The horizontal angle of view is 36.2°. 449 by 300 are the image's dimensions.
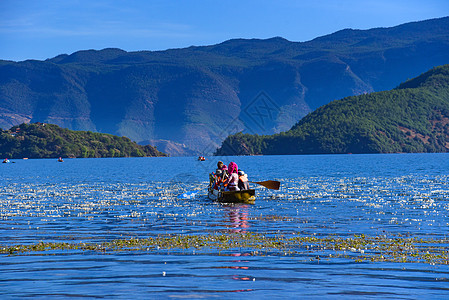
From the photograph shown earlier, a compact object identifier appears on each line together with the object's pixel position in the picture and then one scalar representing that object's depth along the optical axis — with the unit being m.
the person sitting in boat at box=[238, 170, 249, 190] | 54.25
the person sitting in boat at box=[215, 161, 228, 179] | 55.22
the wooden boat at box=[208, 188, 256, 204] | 52.53
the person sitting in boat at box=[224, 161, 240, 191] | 54.00
